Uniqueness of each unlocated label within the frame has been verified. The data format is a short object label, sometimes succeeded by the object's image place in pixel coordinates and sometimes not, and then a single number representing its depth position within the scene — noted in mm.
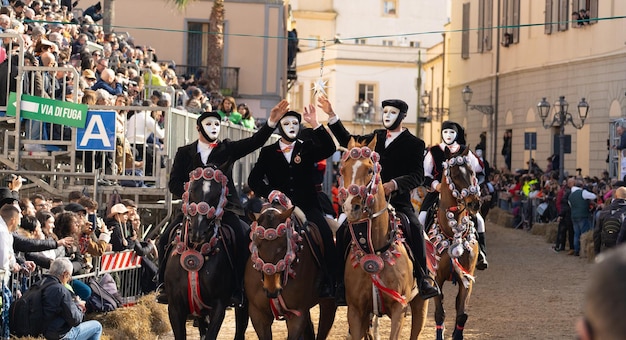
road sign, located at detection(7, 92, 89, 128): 15047
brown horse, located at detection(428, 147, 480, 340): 13000
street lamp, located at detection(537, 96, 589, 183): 34625
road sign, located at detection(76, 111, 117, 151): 15398
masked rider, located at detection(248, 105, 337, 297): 11258
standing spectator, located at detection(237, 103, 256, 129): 24266
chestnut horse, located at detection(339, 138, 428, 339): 9898
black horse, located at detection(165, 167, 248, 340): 10508
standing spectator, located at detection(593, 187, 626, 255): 17500
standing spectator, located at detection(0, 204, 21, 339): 10141
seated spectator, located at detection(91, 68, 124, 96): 19281
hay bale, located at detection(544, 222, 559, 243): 32438
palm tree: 40906
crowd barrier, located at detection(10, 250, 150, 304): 13031
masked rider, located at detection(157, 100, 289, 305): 11078
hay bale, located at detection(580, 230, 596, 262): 26906
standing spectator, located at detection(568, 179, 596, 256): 28766
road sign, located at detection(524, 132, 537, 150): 39188
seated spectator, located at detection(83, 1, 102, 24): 30984
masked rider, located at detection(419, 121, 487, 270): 13844
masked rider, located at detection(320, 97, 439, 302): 10844
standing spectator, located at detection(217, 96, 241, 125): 22769
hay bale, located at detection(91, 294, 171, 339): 12641
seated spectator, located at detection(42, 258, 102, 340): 10227
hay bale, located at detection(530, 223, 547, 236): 35094
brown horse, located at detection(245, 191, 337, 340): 10094
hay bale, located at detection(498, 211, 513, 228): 40000
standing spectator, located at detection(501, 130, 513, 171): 49156
